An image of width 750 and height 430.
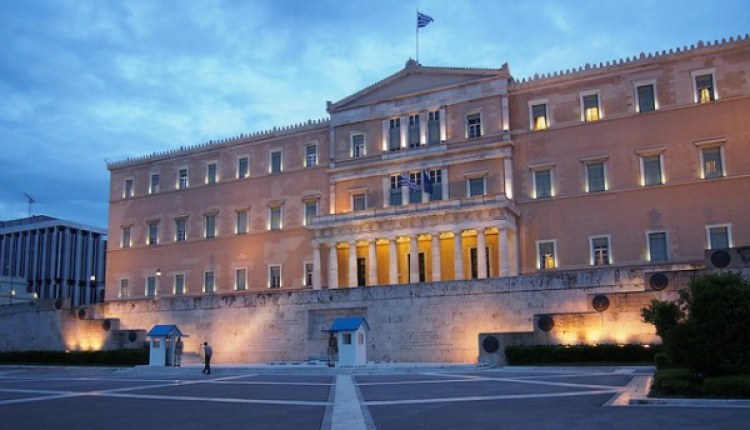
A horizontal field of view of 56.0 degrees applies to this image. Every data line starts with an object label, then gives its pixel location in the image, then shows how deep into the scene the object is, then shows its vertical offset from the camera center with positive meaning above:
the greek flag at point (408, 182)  48.41 +9.68
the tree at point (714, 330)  16.97 -0.27
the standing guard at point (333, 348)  33.52 -1.06
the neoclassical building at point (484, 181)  43.84 +10.00
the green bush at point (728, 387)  15.14 -1.47
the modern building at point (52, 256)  116.00 +12.30
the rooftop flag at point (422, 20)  48.95 +21.00
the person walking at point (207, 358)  31.29 -1.34
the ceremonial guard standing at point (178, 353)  37.72 -1.33
